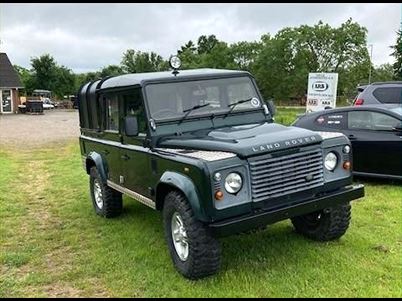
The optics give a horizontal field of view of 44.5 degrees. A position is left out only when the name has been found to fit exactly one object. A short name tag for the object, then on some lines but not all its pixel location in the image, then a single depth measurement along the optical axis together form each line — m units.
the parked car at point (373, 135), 8.30
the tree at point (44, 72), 63.62
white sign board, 17.53
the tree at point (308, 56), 44.84
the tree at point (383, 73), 49.66
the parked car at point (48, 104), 54.97
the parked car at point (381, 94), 11.90
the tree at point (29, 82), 65.88
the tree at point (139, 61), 60.41
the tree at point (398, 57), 49.06
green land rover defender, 4.48
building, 44.94
